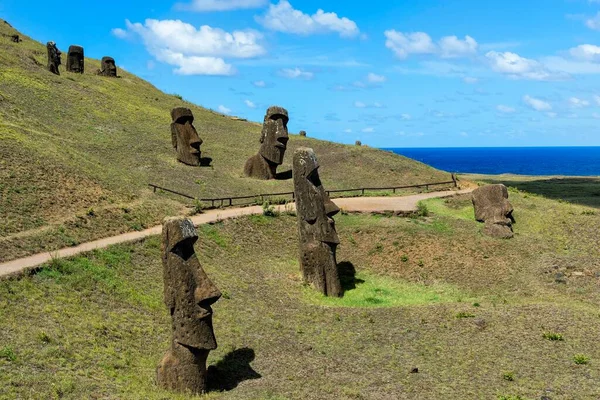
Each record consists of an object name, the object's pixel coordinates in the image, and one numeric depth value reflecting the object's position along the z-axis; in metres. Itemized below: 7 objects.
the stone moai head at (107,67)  76.12
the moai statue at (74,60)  70.44
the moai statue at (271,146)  46.06
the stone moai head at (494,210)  33.91
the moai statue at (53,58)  65.69
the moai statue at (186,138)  49.03
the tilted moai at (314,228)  27.09
